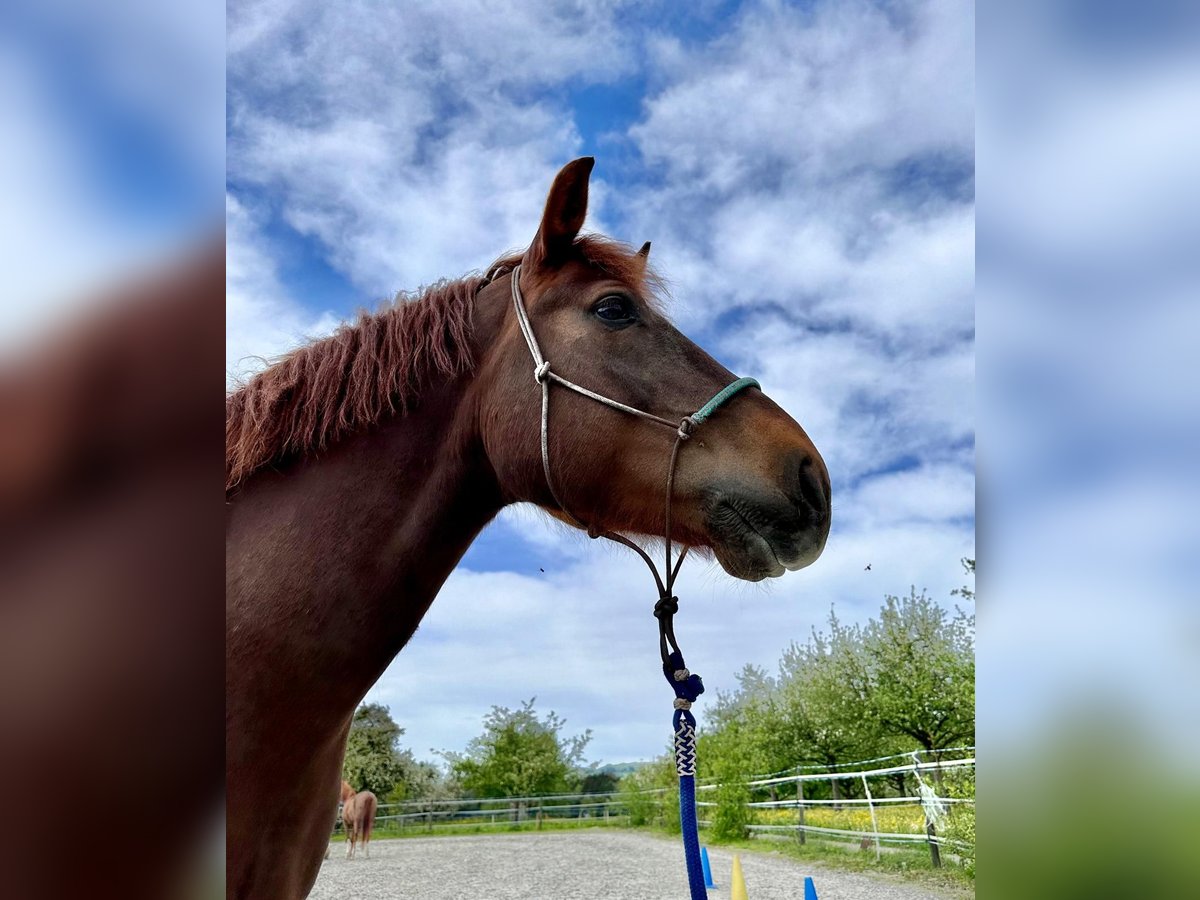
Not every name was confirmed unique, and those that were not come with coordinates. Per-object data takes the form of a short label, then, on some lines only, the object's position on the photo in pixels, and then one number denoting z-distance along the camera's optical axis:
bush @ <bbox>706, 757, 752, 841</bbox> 17.33
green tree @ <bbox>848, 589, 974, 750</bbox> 14.95
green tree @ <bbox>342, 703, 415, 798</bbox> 27.20
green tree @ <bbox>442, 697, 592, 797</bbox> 29.28
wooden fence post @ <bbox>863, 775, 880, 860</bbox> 12.36
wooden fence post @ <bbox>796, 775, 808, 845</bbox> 14.85
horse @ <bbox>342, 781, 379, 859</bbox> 16.64
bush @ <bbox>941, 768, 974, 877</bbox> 10.37
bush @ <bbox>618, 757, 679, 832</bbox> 22.52
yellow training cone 5.24
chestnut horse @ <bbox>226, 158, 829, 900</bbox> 1.61
